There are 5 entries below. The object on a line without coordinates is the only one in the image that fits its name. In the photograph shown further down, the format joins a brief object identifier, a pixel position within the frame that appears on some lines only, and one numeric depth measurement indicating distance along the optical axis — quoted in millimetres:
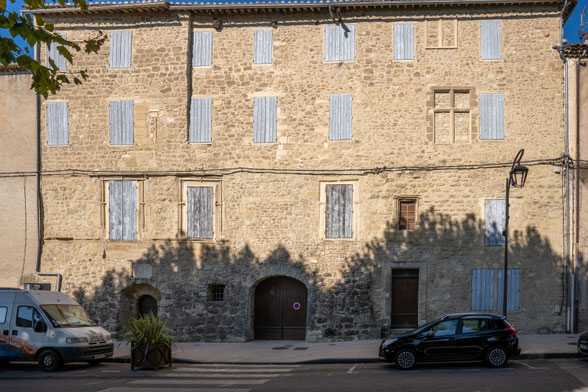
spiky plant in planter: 14453
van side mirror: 14849
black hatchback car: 13609
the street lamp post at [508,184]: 15266
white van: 14672
